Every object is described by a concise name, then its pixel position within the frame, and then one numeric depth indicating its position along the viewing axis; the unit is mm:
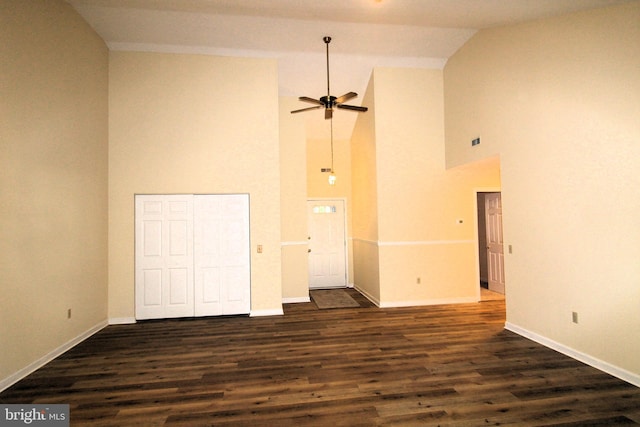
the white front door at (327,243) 7836
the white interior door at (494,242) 6652
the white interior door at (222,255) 5344
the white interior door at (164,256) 5203
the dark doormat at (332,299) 6054
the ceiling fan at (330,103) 4258
